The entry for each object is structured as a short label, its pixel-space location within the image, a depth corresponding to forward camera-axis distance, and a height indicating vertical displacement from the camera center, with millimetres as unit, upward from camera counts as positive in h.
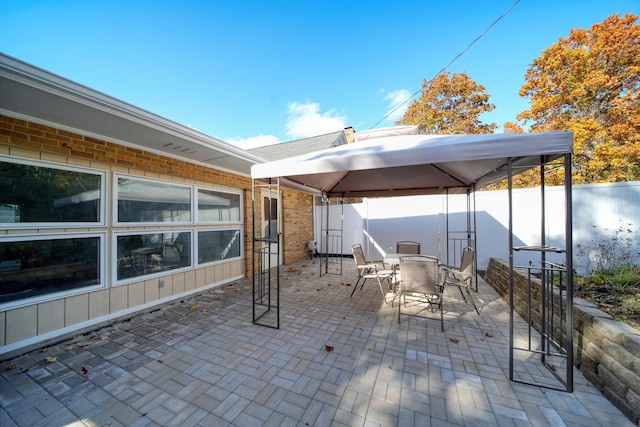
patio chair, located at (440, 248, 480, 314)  3832 -953
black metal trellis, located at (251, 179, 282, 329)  3394 -1524
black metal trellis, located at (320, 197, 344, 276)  8422 -860
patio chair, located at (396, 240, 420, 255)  5505 -792
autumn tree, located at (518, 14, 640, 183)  8367 +4753
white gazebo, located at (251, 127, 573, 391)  1923 +634
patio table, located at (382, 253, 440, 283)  4340 -865
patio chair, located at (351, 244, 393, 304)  4391 -1060
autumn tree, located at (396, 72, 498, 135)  12508 +6159
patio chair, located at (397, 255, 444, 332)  3268 -891
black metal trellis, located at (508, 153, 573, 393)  1904 -1150
